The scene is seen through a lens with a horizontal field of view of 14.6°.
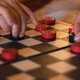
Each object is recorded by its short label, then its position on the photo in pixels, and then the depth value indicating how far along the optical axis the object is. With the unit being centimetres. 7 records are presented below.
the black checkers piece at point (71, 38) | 67
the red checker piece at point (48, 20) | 80
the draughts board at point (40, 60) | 52
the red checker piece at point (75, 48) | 61
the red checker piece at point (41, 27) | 74
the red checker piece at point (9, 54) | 57
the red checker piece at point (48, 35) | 69
